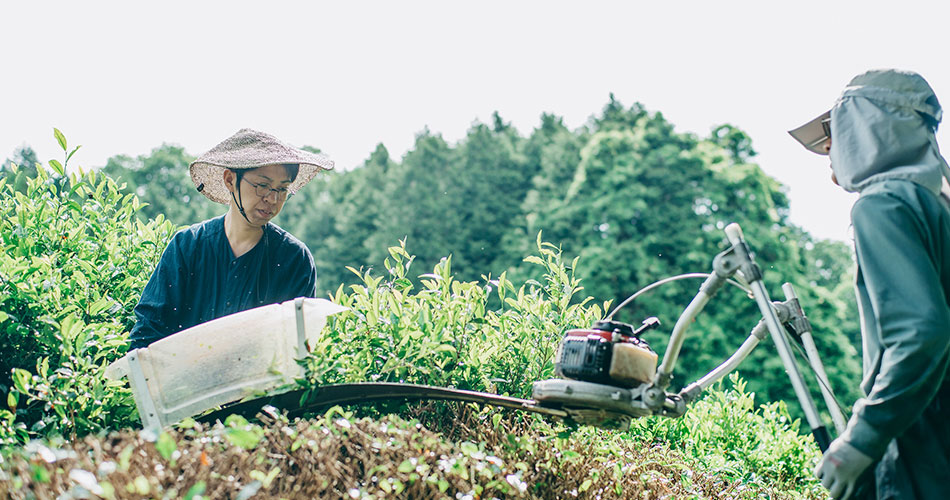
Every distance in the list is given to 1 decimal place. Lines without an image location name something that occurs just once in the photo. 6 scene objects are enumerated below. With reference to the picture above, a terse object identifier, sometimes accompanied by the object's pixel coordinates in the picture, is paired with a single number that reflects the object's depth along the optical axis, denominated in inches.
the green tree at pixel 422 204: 1211.9
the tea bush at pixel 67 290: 126.0
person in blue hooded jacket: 93.7
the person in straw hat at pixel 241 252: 163.5
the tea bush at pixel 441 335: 136.5
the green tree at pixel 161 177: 1756.9
